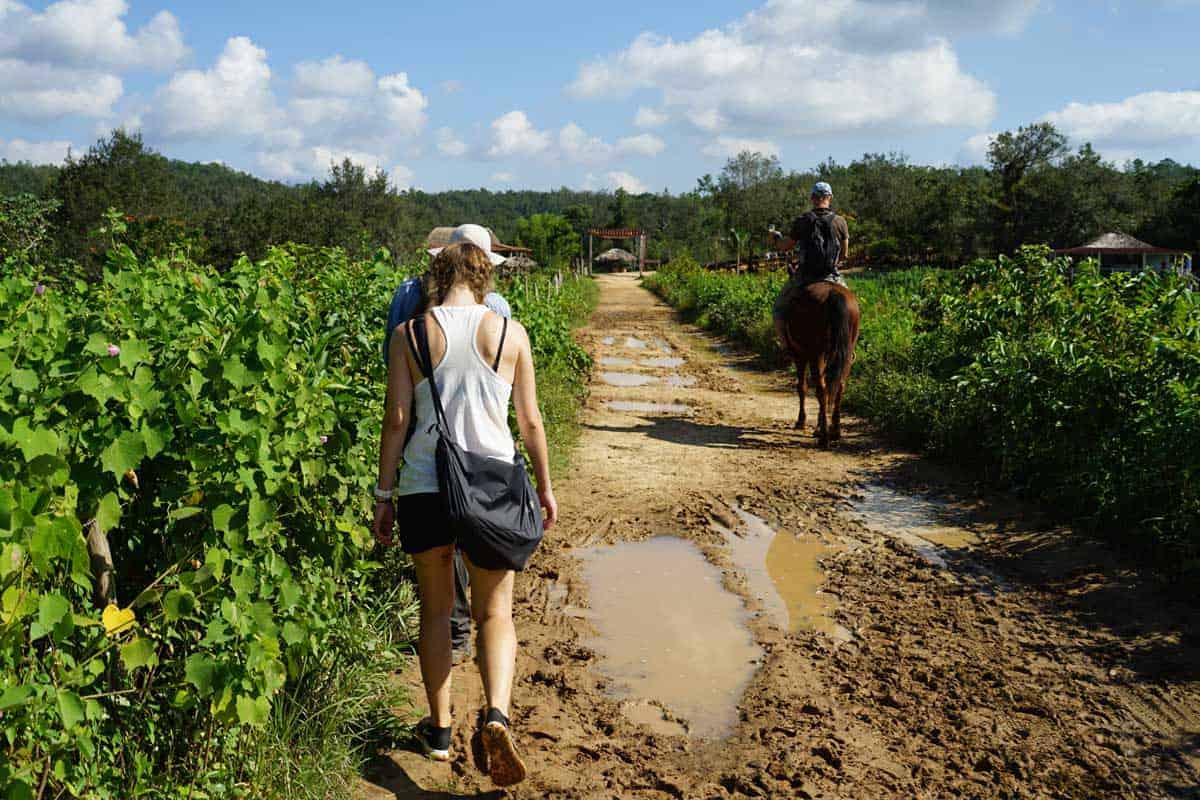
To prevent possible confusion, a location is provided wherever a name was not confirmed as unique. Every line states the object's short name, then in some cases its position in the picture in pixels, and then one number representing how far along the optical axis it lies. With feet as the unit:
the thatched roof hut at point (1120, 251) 157.28
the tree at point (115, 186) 133.18
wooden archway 290.97
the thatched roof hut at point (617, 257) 304.50
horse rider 30.76
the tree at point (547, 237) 263.51
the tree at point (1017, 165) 176.65
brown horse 30.73
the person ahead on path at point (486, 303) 11.80
